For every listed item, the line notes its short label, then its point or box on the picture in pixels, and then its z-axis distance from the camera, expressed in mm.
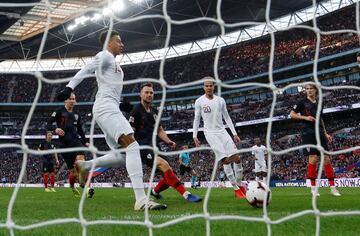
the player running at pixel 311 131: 7691
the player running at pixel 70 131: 9188
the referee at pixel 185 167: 11435
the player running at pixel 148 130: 6266
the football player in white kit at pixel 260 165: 16547
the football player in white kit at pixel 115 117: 5133
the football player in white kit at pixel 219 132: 7268
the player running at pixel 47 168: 13977
